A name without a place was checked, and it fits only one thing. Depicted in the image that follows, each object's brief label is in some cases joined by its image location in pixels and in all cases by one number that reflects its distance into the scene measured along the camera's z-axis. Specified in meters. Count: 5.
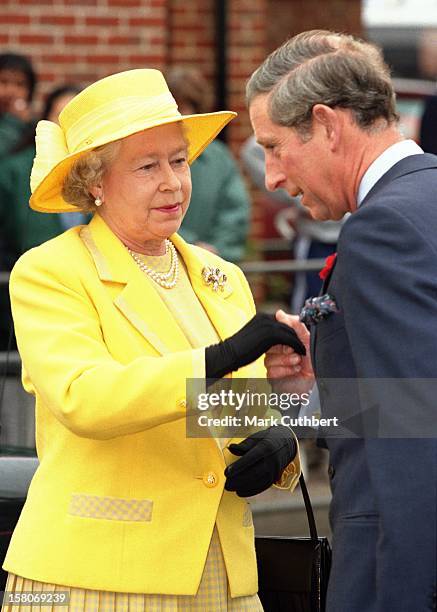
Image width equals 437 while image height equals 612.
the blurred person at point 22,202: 12.79
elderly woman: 5.88
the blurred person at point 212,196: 13.55
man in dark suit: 5.19
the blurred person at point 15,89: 14.86
